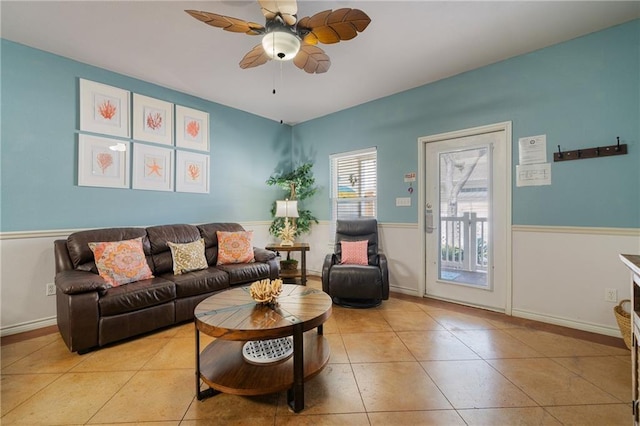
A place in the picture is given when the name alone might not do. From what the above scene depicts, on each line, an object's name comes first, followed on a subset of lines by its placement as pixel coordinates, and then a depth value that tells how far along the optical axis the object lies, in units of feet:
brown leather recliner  9.80
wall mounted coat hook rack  7.47
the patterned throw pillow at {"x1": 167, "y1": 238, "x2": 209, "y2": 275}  9.60
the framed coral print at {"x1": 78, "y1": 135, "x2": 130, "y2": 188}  9.12
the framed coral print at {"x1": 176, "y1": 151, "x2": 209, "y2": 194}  11.57
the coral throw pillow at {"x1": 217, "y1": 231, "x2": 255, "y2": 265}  10.87
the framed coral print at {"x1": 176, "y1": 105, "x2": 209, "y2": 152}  11.52
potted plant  14.38
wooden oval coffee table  4.72
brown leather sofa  6.86
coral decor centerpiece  5.68
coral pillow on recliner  11.01
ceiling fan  5.31
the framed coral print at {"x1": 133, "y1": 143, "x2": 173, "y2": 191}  10.32
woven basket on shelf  6.56
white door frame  9.23
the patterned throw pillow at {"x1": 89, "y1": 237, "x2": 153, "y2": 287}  7.98
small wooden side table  12.45
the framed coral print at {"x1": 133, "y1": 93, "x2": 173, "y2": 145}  10.27
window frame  12.86
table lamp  13.26
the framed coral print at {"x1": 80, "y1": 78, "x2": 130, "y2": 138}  9.14
